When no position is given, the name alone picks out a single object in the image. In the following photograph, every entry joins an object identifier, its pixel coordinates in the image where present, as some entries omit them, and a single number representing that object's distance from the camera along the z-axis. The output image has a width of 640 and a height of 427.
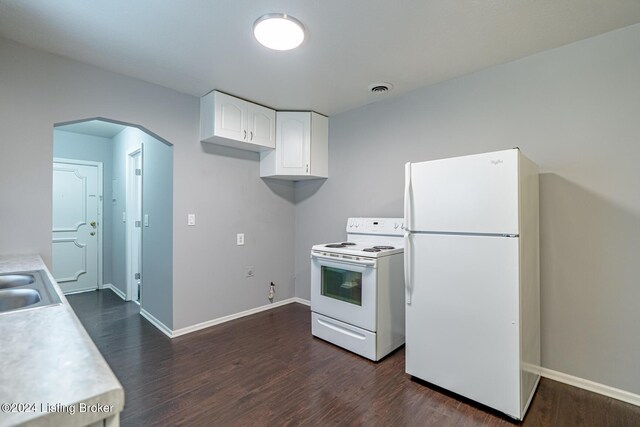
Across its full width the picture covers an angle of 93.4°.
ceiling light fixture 1.87
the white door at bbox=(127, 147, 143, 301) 4.03
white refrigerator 1.77
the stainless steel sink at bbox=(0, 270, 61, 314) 1.19
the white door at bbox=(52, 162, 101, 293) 4.41
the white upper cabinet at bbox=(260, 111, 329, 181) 3.52
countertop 0.52
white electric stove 2.48
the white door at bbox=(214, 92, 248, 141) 2.97
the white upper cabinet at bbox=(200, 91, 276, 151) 2.98
